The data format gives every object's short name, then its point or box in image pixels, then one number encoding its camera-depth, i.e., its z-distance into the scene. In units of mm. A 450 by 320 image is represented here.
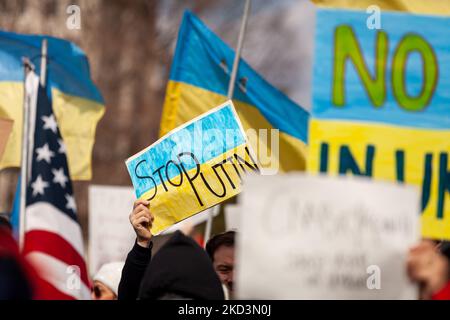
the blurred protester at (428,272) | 6812
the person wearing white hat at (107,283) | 11133
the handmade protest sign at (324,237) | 6504
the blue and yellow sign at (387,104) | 8953
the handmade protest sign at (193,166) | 9268
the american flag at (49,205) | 13889
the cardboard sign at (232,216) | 17344
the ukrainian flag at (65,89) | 17203
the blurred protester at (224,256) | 10187
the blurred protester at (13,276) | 5625
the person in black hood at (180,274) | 7437
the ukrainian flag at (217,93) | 15242
